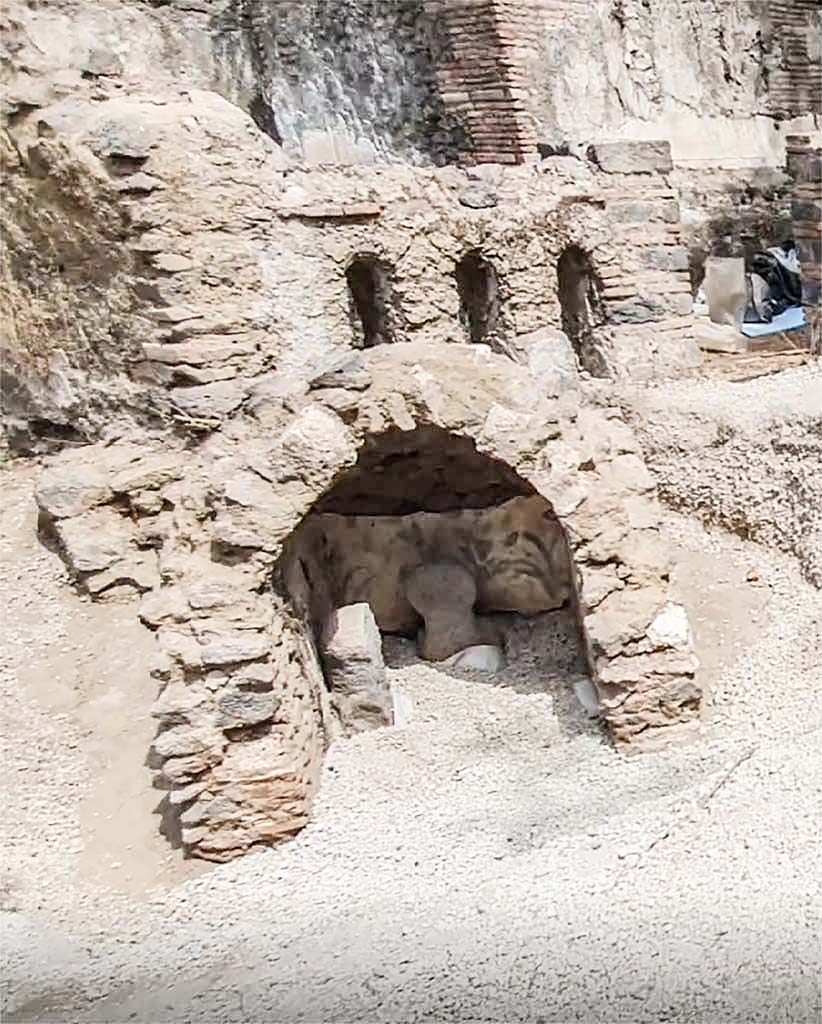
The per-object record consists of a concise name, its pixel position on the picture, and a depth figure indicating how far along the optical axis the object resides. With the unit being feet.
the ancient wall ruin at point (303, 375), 14.26
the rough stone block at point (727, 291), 30.09
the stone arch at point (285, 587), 13.24
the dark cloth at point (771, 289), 31.30
